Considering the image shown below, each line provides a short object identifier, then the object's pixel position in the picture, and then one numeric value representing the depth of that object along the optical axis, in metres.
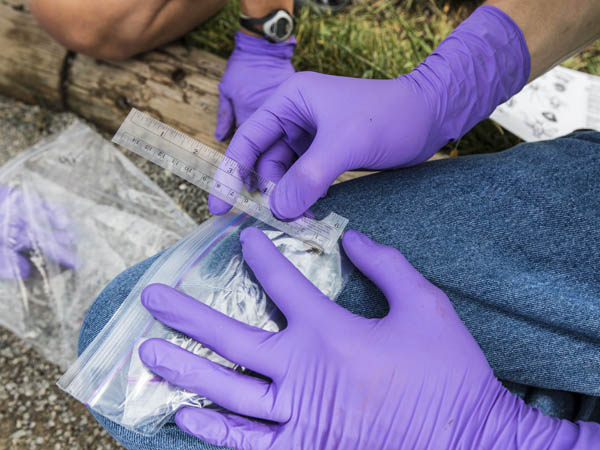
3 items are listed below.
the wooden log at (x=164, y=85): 0.54
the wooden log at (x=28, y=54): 0.58
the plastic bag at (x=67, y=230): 0.50
